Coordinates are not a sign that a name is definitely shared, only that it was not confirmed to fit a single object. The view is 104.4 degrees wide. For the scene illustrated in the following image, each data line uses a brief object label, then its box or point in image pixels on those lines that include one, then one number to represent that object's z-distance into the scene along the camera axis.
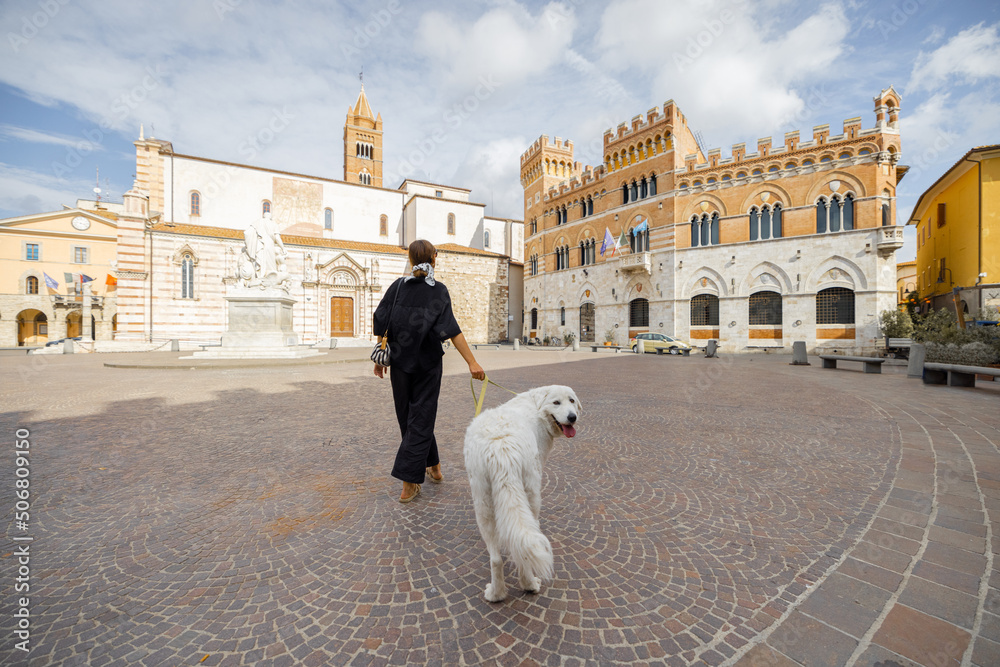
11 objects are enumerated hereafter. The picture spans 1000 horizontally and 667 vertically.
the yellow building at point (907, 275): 44.75
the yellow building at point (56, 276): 35.09
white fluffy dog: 2.00
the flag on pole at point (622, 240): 29.33
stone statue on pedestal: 16.71
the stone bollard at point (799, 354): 17.03
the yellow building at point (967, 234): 19.66
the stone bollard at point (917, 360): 11.94
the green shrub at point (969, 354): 11.65
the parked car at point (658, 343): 24.45
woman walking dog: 3.48
